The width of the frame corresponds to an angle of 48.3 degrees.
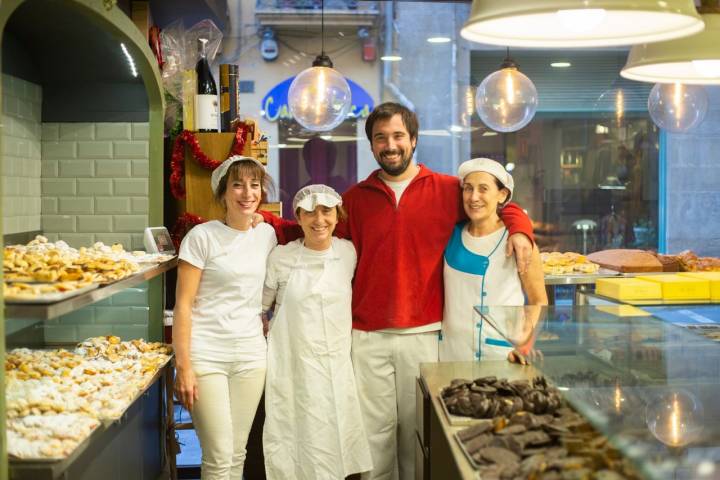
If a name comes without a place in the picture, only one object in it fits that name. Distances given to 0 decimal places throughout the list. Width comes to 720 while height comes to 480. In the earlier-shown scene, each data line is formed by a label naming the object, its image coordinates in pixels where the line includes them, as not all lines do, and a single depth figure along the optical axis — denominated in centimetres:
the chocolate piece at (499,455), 214
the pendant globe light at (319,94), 514
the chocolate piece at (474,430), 234
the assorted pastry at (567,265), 567
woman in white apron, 357
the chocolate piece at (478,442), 225
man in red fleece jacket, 371
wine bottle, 415
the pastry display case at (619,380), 204
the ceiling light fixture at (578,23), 167
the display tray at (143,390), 272
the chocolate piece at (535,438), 221
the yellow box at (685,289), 412
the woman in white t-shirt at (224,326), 337
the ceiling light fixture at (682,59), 238
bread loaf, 562
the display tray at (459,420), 251
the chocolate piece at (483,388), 269
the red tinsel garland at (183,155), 404
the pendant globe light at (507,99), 528
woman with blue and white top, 357
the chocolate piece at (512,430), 231
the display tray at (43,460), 232
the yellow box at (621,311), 314
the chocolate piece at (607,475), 179
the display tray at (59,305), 224
